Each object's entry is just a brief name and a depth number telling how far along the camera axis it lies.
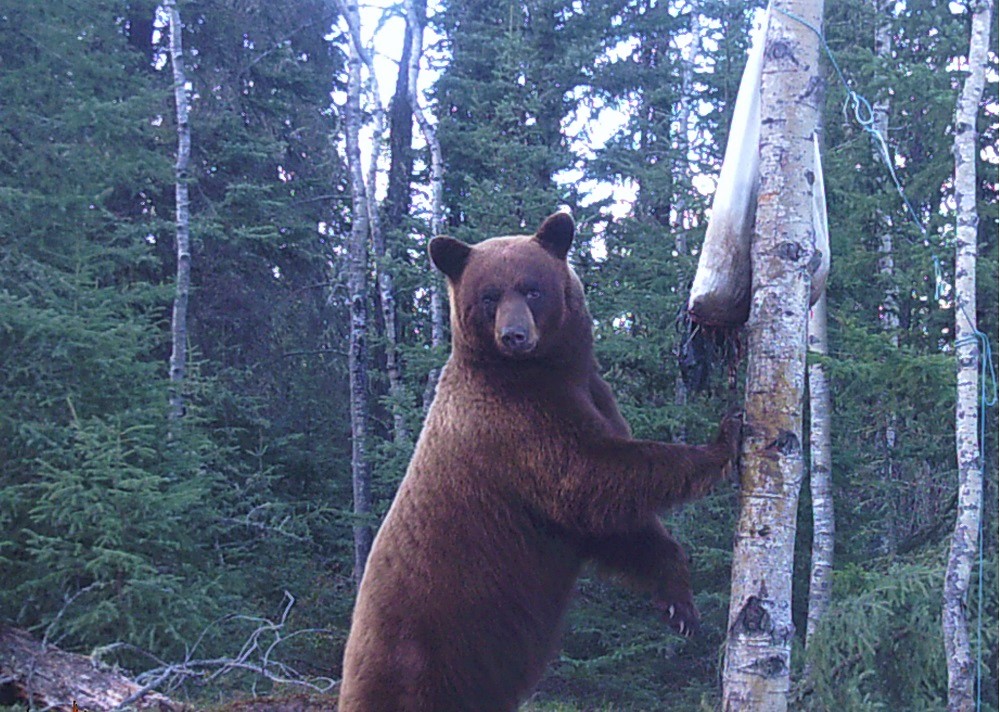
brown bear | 3.79
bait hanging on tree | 3.43
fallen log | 7.29
